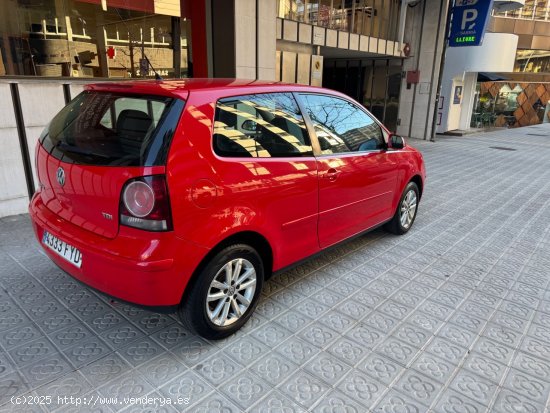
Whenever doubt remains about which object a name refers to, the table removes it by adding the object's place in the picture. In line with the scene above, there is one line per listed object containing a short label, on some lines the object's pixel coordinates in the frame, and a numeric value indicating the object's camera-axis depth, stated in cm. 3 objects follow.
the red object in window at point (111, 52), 600
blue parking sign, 1315
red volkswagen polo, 228
